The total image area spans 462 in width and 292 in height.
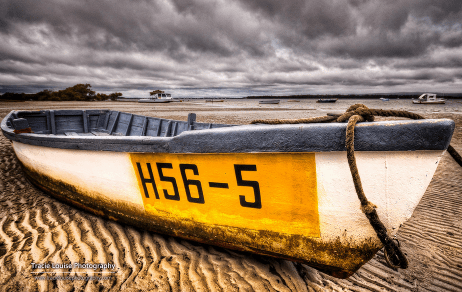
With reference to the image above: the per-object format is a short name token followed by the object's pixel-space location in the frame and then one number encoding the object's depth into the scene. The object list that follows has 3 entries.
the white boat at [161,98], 51.52
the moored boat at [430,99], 44.31
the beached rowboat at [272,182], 1.49
